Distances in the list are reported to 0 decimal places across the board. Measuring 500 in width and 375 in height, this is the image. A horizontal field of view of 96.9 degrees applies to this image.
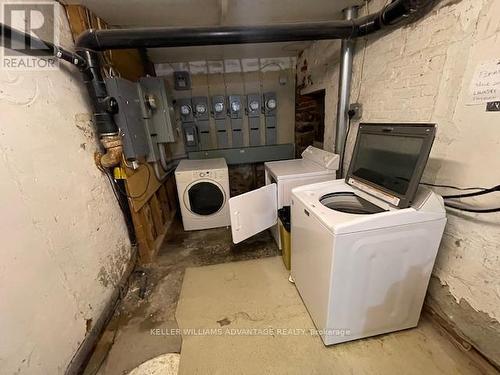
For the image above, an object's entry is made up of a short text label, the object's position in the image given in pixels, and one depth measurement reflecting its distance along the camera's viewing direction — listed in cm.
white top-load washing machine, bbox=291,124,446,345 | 109
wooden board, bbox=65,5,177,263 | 158
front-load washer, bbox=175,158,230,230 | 254
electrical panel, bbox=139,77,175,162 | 229
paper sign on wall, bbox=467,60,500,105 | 96
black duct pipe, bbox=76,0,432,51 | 148
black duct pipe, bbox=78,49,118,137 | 153
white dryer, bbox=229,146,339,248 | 194
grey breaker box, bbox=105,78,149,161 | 170
